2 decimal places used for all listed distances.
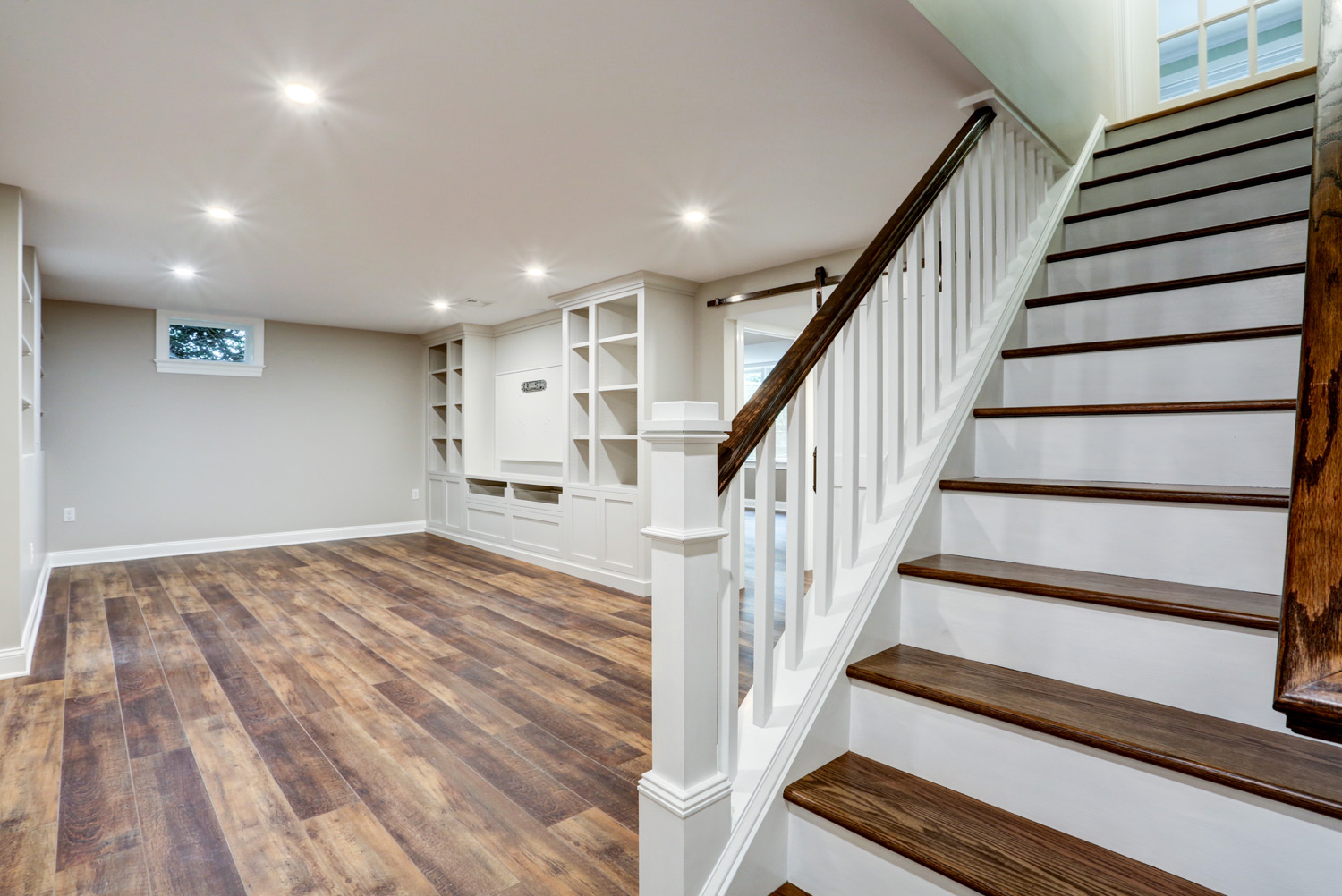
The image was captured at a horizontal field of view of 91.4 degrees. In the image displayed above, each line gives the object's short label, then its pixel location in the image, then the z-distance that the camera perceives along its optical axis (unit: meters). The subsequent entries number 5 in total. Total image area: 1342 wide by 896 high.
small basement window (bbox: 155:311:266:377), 5.89
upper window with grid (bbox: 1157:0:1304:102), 3.19
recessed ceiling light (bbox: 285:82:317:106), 2.15
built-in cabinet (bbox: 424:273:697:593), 4.80
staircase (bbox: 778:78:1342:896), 1.01
